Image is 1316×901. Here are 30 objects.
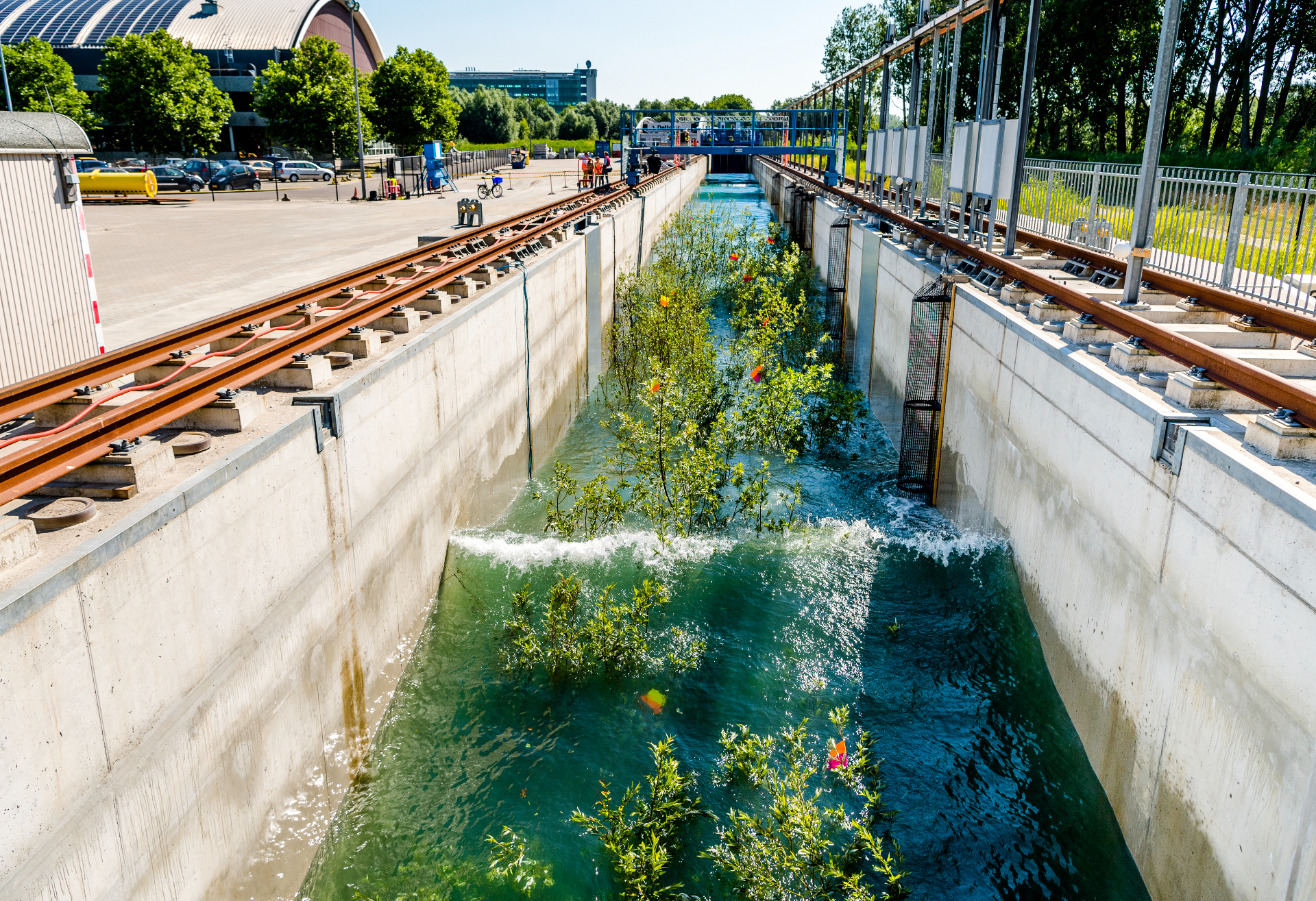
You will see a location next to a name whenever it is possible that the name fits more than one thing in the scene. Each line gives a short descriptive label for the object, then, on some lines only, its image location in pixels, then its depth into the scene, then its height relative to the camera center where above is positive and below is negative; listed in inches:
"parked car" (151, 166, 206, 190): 1795.0 -7.9
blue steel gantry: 1539.1 +75.1
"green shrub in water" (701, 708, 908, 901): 206.7 -150.8
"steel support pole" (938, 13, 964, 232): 570.6 +25.5
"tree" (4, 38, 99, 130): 2146.9 +210.5
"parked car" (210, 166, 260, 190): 1891.0 -6.6
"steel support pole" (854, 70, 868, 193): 1008.2 +61.0
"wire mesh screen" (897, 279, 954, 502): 438.6 -99.8
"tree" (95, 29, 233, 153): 2094.0 +184.5
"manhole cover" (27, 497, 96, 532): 159.9 -57.0
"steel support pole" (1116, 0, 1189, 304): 302.5 +10.4
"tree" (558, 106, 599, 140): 5526.6 +292.2
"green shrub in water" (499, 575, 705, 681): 291.1 -143.9
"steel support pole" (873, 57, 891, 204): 841.5 +54.4
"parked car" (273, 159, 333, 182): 2261.3 +10.5
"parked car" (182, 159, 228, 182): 1893.5 +15.2
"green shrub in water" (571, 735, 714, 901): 209.8 -151.1
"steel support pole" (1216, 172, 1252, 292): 370.6 -17.7
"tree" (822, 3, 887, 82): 3795.3 +572.6
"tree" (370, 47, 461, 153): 2251.5 +182.1
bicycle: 1622.8 -22.6
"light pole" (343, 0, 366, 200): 1745.8 +82.1
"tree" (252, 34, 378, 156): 2137.1 +175.2
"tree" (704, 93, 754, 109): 6835.6 +557.9
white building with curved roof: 2960.1 +467.7
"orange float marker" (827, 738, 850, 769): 244.1 -148.9
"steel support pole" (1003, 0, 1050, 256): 428.5 +31.7
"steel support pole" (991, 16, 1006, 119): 513.3 +65.7
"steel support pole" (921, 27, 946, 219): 635.5 +45.5
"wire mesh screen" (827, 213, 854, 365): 819.4 -82.7
